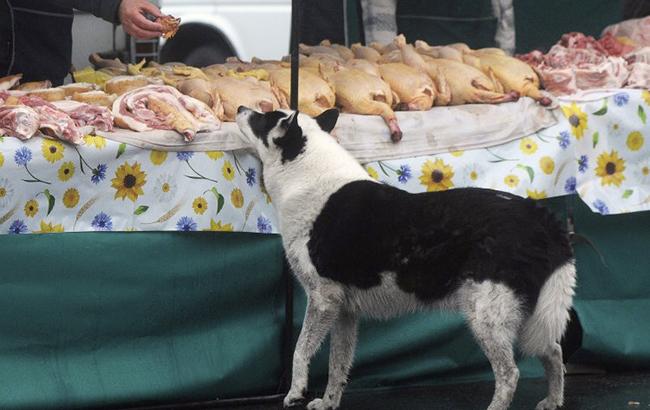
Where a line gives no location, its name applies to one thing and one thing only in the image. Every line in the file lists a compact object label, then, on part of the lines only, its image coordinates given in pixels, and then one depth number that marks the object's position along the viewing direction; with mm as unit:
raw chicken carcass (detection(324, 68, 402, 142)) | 11452
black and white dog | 9431
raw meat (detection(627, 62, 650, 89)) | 12559
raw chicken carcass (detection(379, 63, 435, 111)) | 11768
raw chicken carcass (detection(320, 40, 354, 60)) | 13511
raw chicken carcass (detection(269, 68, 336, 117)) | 11514
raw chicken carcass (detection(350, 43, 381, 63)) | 13238
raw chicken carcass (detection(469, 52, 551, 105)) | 12190
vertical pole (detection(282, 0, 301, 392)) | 11122
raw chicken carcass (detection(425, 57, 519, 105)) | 12052
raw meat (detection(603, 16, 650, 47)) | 14181
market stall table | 10177
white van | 24934
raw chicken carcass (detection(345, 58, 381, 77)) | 12264
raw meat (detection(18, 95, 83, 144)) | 10069
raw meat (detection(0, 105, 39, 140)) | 9984
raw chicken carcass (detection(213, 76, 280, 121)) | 11306
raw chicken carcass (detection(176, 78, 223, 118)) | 11230
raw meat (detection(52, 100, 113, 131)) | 10415
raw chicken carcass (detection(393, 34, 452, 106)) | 11991
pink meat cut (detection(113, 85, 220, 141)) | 10553
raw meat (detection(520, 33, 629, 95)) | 12598
